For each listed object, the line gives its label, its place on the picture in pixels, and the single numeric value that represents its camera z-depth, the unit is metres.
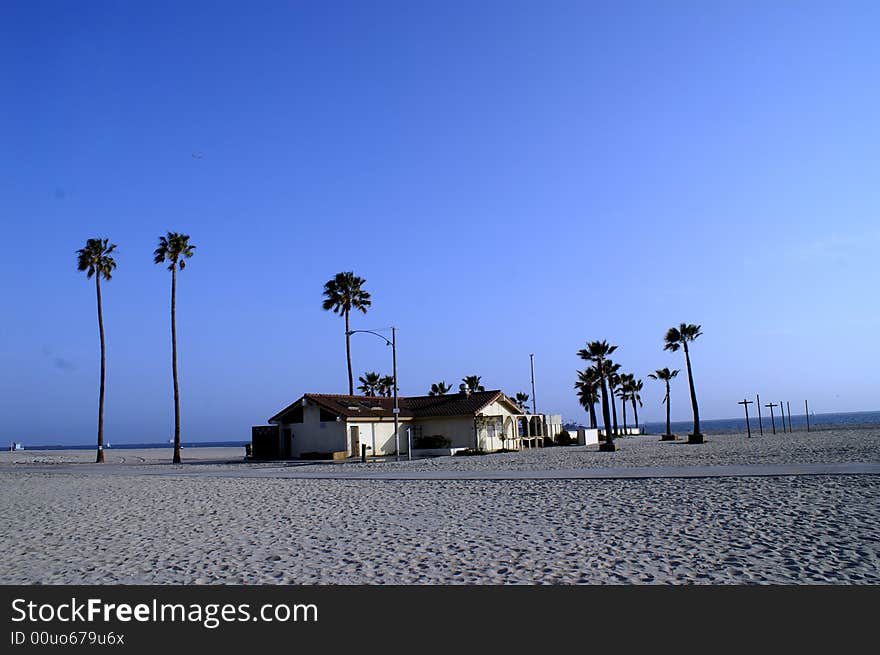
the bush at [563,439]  58.12
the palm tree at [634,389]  94.88
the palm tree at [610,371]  59.56
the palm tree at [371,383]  73.91
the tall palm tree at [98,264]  49.16
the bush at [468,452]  43.43
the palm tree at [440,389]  73.62
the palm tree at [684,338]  55.39
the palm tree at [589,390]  62.35
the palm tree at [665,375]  72.06
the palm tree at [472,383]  71.94
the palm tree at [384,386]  73.31
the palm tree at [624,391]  92.34
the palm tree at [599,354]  49.88
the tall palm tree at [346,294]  57.12
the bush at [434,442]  45.09
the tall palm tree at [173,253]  46.81
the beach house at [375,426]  42.78
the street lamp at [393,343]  38.81
